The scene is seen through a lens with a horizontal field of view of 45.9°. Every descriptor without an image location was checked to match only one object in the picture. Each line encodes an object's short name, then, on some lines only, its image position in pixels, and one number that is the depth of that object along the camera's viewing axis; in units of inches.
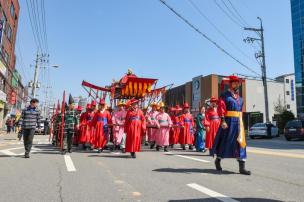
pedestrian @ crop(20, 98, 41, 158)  414.5
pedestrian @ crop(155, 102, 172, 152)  514.0
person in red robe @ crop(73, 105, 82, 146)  579.2
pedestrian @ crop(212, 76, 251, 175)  272.7
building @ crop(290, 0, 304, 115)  2338.8
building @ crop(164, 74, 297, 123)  2420.5
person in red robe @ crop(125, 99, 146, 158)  398.9
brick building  1562.5
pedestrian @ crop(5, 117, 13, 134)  1393.9
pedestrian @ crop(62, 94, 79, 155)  463.2
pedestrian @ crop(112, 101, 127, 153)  497.4
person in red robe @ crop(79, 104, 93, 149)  527.8
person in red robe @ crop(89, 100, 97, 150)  505.8
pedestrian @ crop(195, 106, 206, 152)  503.5
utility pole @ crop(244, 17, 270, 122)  1208.2
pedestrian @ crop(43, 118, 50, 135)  1317.5
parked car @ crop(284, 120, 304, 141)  1016.4
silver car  1193.4
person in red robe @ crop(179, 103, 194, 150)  548.1
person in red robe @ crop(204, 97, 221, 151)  442.6
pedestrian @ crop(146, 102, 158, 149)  545.2
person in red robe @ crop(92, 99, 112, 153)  470.3
